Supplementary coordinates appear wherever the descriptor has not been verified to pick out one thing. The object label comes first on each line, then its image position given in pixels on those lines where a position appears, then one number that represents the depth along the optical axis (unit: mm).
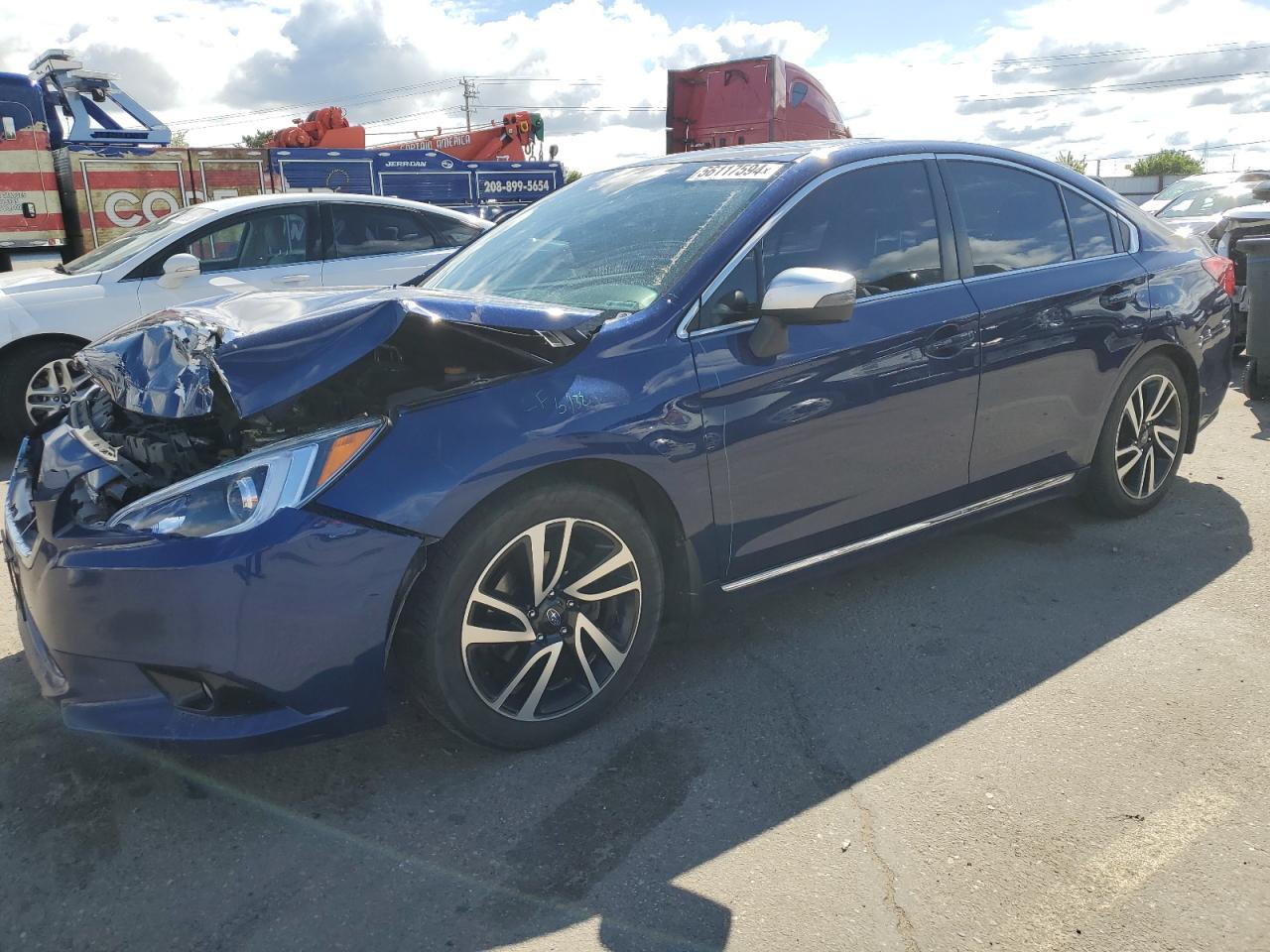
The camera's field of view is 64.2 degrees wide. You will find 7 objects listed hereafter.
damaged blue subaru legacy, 2445
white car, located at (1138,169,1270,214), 12766
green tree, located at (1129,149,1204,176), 72625
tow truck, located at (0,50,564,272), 10328
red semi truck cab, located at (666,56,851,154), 15023
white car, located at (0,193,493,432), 6484
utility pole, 72056
